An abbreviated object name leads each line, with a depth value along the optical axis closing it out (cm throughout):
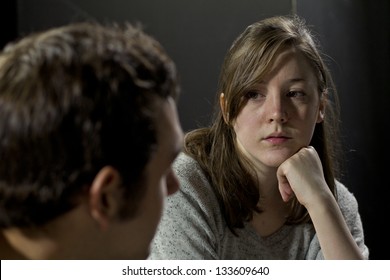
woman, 205
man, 160
